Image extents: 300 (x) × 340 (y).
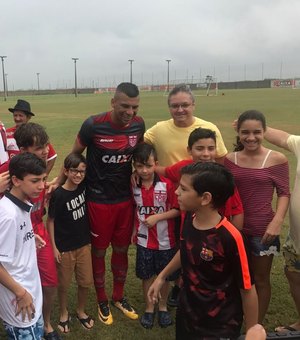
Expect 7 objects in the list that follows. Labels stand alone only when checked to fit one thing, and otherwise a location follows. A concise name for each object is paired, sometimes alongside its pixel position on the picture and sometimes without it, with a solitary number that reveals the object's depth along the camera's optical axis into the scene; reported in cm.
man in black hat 632
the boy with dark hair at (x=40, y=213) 329
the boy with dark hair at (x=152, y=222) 372
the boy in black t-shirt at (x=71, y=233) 363
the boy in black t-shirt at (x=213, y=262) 226
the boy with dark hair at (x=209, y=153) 318
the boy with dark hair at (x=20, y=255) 250
